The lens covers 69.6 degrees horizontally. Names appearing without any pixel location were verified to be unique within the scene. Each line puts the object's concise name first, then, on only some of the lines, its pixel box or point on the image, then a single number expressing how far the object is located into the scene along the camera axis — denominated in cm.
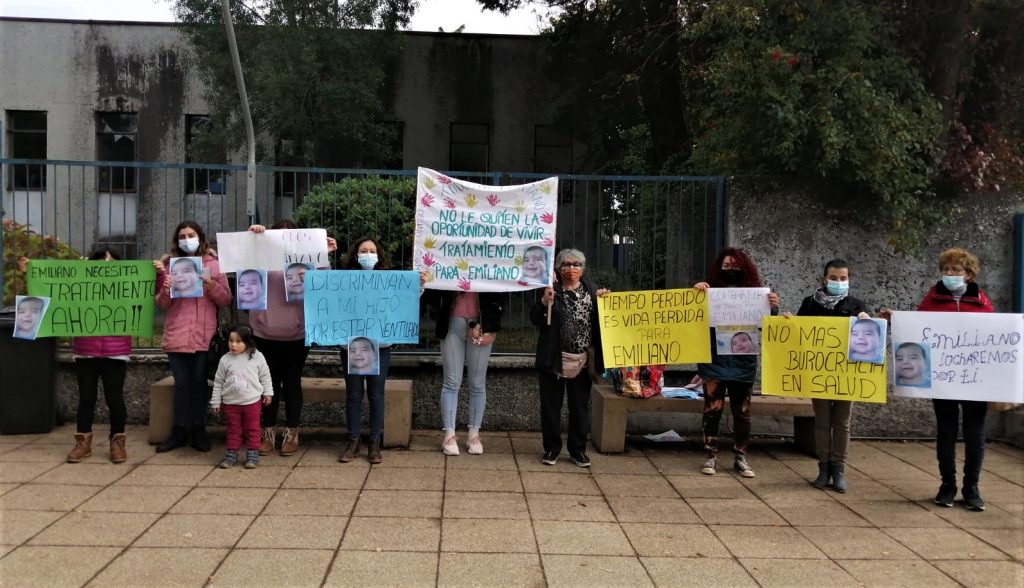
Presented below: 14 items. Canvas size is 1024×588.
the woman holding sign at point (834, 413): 573
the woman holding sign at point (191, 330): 607
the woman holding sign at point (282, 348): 623
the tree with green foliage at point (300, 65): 1386
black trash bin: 669
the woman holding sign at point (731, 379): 609
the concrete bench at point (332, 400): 647
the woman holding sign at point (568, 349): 611
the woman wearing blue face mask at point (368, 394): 613
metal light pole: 704
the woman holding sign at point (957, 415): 539
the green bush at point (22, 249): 747
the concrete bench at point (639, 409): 662
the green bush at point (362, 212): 752
